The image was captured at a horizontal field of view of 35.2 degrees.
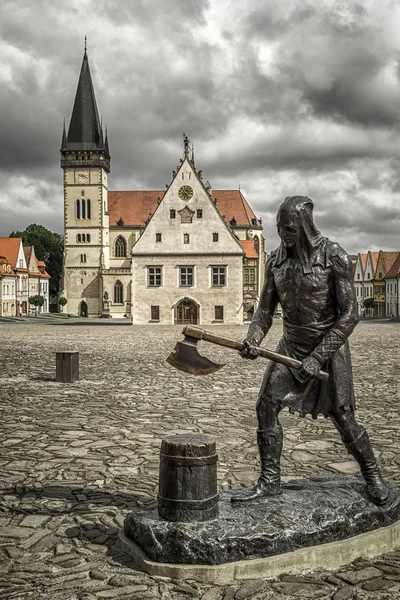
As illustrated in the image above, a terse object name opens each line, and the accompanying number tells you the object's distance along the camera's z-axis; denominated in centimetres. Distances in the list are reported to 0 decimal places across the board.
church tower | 7600
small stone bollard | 1236
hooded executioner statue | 401
